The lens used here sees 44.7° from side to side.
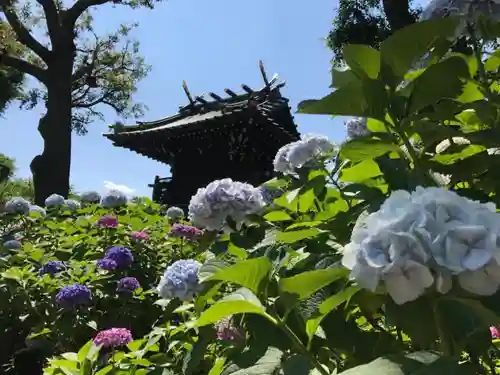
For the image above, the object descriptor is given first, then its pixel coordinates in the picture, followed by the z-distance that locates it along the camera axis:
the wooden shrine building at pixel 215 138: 10.48
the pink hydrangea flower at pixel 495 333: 1.26
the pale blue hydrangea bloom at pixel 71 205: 5.04
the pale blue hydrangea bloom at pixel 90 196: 5.46
